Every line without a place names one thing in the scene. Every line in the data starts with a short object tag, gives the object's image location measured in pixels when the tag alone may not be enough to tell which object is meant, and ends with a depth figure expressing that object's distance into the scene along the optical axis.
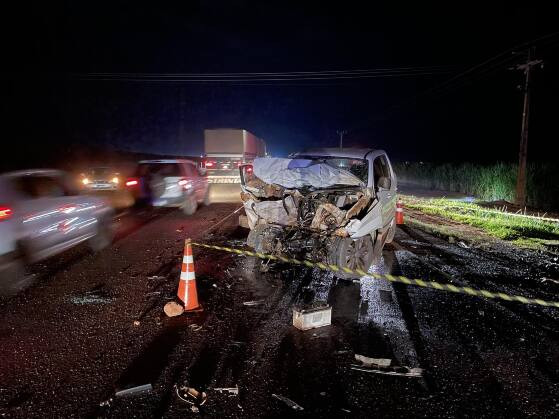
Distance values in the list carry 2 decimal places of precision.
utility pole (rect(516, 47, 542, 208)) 19.38
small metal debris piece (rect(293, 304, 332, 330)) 4.83
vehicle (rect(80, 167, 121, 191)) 18.34
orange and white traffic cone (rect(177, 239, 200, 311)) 5.42
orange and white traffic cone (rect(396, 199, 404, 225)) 12.83
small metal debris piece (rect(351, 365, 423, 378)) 3.89
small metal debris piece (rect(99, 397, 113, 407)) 3.35
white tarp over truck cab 7.04
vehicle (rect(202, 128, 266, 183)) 22.86
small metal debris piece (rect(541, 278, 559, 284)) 7.11
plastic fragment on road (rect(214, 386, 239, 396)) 3.54
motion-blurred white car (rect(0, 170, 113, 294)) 6.34
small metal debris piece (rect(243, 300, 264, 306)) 5.67
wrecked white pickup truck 6.60
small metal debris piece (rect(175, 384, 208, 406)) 3.40
